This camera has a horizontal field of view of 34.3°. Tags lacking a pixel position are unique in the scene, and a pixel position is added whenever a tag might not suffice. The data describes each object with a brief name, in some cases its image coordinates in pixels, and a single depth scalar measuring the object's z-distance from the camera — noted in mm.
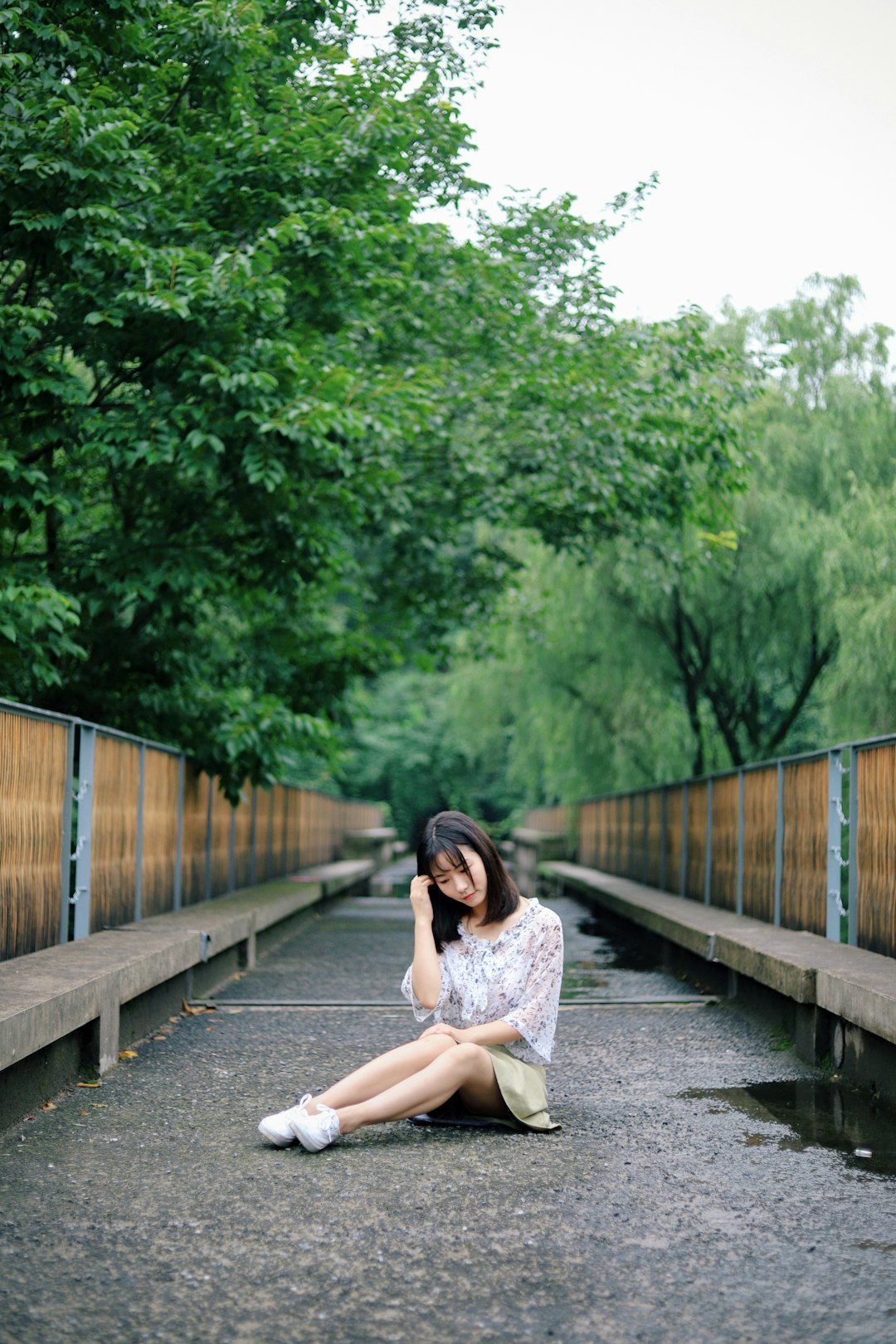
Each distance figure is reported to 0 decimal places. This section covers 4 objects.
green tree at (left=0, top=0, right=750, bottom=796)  10016
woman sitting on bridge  5418
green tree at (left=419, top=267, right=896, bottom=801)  16797
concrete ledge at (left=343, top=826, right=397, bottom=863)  34156
